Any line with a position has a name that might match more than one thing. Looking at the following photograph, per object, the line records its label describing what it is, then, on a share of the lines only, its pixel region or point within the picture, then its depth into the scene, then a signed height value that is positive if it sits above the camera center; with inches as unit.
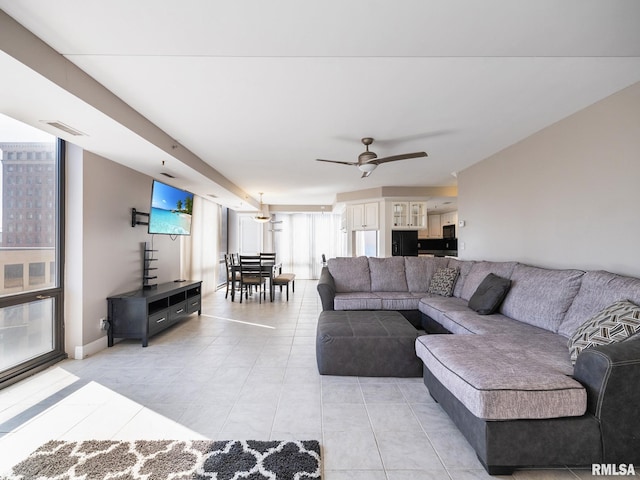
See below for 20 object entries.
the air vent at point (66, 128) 91.8 +37.9
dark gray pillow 109.7 -21.6
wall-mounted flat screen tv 148.5 +17.1
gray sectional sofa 54.4 -28.7
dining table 232.7 -25.6
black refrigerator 247.9 -2.1
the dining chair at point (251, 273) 231.6 -27.1
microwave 314.7 +11.1
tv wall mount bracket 146.0 +12.0
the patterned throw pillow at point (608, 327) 61.8 -19.7
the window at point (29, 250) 93.9 -3.9
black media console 127.9 -34.6
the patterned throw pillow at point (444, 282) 148.9 -22.2
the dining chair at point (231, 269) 235.6 -25.0
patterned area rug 55.8 -46.5
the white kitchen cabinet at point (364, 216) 256.8 +23.0
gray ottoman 98.2 -39.4
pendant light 301.4 +23.7
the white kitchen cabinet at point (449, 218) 336.4 +27.9
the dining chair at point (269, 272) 232.8 -26.3
